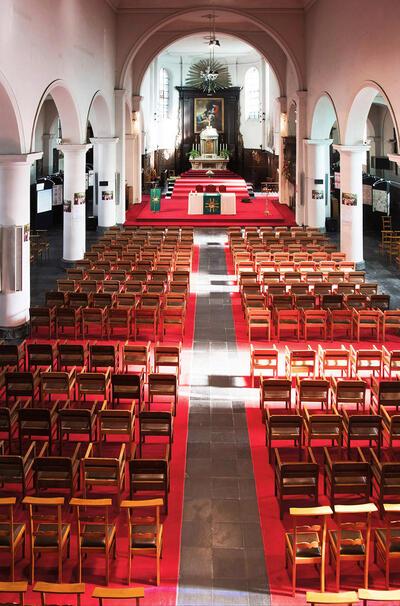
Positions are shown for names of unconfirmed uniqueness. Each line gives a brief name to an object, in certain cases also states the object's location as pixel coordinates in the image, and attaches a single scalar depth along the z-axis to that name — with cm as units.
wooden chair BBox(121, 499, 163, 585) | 852
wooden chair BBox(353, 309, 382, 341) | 1777
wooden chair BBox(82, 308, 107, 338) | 1786
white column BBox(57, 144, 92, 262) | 2623
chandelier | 3848
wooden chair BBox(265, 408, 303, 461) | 1130
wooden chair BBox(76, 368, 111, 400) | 1300
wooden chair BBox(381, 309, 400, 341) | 1739
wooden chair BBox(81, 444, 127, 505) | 949
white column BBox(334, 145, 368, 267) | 2683
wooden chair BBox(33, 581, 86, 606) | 717
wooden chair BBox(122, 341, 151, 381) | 1486
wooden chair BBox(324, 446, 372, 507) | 938
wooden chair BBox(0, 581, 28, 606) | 711
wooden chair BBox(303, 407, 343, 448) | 1130
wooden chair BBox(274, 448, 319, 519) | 937
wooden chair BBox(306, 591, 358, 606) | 689
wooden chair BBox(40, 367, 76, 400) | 1312
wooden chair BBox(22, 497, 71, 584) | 845
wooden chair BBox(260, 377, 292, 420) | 1295
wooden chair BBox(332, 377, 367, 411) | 1274
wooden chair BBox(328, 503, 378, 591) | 831
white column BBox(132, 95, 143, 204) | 4091
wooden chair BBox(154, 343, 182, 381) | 1489
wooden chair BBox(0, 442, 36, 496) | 971
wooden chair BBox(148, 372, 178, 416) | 1324
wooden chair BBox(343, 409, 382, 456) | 1121
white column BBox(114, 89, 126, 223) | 3434
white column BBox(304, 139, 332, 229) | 3328
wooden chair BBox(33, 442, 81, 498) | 961
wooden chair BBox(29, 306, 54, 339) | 1778
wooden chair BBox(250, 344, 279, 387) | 1483
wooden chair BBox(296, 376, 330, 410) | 1281
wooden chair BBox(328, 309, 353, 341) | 1817
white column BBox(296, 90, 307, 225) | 3416
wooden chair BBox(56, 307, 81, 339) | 1777
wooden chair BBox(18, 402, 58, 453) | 1137
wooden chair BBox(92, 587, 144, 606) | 704
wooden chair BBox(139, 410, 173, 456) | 1141
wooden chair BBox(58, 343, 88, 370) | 1503
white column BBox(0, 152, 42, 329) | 1848
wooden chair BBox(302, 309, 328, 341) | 1767
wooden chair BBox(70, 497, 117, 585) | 841
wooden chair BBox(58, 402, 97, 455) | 1139
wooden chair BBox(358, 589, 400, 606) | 703
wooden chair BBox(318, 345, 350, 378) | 1459
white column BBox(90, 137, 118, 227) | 3328
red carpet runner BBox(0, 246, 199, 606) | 820
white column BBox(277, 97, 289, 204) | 3977
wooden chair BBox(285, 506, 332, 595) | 826
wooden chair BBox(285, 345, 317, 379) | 1433
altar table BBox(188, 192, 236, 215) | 3762
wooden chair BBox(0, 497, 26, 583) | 839
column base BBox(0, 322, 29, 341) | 1869
